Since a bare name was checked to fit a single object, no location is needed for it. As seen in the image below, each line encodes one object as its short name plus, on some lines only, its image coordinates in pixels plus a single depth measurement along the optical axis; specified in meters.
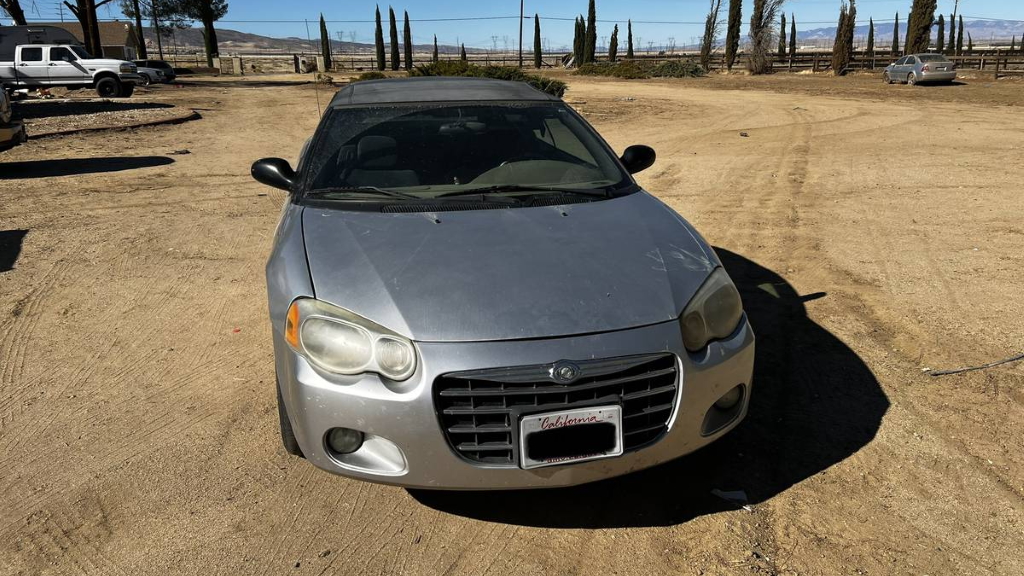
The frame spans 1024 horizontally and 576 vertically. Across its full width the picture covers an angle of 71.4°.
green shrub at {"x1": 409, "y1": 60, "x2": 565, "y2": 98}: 21.67
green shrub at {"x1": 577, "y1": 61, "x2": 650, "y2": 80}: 40.28
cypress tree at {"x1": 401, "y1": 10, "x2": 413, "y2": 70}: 59.02
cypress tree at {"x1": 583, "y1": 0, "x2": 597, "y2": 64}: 61.05
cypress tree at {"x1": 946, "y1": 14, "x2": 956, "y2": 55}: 58.33
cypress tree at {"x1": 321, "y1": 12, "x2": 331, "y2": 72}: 61.00
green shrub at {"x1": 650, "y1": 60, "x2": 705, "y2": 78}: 41.12
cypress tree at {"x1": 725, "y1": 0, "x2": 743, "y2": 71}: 48.25
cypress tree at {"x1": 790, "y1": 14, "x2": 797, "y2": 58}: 60.59
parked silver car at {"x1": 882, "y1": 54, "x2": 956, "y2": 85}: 26.94
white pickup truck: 23.86
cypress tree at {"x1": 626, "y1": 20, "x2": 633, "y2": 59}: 66.69
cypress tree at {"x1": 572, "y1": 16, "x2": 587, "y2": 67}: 62.25
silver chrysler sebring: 2.30
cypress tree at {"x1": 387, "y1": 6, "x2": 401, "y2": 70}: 62.03
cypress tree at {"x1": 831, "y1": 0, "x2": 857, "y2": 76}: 39.84
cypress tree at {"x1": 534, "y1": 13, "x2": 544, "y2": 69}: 65.56
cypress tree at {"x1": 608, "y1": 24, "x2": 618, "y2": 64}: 60.66
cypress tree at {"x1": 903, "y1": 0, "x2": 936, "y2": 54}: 35.03
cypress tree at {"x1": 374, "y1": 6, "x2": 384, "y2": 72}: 60.31
